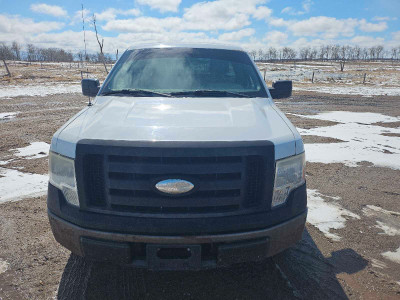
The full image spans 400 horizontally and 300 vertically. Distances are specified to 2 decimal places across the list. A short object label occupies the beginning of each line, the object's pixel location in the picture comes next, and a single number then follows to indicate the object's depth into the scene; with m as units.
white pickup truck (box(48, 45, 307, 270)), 1.97
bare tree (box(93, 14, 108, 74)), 25.03
